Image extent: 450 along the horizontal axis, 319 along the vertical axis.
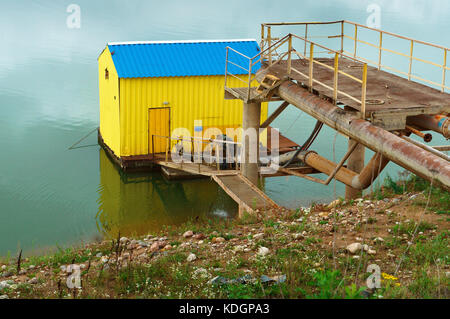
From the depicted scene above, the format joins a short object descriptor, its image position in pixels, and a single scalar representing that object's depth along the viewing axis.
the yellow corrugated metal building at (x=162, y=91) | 24.64
